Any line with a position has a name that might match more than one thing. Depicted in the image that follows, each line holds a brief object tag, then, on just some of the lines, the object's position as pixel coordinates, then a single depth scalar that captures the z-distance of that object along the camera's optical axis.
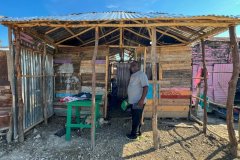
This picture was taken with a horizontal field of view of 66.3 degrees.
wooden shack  4.16
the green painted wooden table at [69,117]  4.67
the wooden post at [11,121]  4.41
